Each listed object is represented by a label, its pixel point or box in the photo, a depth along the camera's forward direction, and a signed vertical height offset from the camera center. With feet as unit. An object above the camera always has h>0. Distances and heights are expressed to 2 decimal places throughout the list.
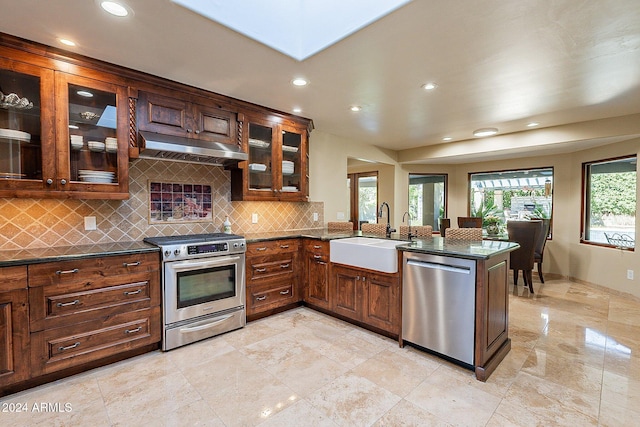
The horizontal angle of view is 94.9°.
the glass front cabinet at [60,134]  6.87 +1.83
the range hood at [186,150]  8.28 +1.70
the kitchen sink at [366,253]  8.62 -1.47
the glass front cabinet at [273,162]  10.91 +1.80
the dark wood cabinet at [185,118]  8.56 +2.80
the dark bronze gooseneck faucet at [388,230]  11.14 -0.87
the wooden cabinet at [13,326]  6.16 -2.57
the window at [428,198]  21.59 +0.69
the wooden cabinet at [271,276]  10.30 -2.55
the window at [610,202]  13.51 +0.30
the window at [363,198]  21.11 +0.66
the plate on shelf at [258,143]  11.05 +2.44
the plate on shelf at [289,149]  12.06 +2.43
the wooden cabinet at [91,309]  6.59 -2.51
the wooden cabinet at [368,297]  8.79 -2.90
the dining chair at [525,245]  13.92 -1.79
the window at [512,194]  17.87 +0.88
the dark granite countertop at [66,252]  6.37 -1.12
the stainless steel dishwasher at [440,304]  7.22 -2.54
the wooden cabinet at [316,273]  10.85 -2.52
